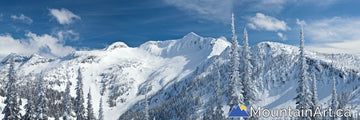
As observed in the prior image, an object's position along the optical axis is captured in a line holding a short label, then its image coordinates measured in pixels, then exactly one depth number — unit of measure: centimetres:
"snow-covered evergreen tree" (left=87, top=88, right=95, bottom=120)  5272
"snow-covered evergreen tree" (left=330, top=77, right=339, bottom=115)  8256
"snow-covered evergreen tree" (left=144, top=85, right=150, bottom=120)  5609
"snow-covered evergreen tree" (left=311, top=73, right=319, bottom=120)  3980
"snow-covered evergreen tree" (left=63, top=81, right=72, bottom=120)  4752
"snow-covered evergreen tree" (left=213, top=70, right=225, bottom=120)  7251
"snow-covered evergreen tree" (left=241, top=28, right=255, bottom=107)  3407
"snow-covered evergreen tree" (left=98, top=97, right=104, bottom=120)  5892
